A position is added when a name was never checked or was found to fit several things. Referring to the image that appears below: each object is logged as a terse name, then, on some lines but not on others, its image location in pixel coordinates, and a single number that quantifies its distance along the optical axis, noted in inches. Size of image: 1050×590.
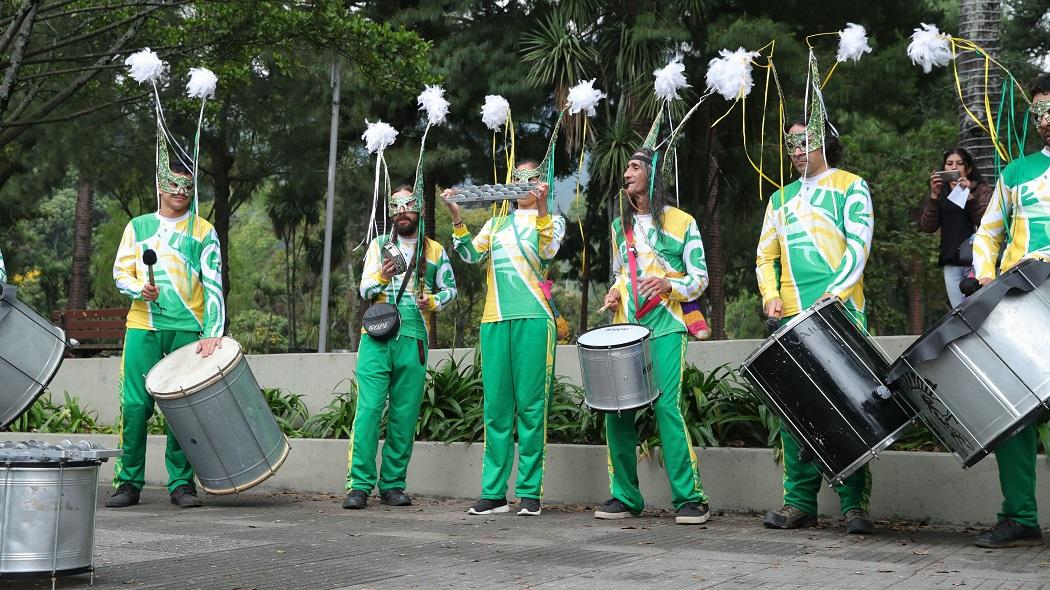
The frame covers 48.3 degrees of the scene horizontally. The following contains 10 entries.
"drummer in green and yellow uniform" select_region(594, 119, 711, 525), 270.4
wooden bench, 682.8
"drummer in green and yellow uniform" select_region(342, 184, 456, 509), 309.4
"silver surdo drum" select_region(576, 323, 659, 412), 259.6
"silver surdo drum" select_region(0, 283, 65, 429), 256.4
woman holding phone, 302.2
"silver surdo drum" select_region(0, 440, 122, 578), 176.4
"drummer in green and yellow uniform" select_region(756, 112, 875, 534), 248.2
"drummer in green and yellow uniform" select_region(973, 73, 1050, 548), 220.7
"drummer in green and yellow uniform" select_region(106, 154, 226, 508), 311.1
